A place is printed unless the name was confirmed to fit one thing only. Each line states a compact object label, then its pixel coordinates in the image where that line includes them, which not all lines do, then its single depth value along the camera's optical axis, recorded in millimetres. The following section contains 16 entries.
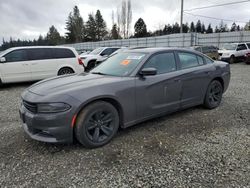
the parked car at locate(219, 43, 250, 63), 16781
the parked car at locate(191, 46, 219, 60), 16745
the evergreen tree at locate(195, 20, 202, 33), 84219
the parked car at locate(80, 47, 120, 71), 12859
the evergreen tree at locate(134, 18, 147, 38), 68919
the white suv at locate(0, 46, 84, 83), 8117
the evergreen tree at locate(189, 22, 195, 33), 82388
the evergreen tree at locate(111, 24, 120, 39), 59675
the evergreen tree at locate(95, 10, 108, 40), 72000
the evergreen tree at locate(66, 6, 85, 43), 66188
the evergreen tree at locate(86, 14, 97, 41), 72312
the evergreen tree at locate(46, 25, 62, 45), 75562
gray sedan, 2951
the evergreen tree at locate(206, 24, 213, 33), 81075
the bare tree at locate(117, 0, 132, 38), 54875
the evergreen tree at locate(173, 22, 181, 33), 72025
